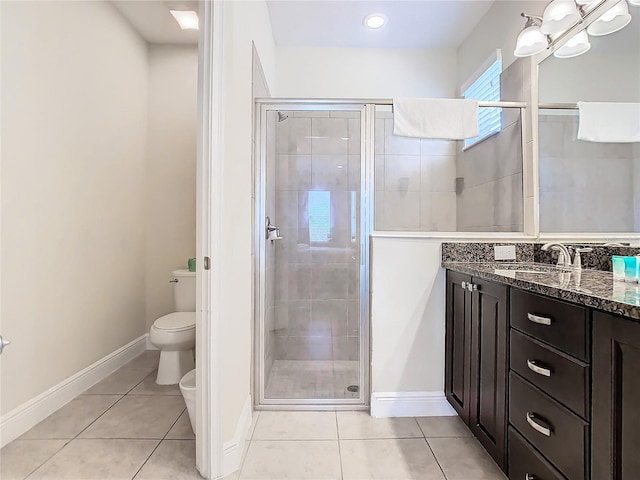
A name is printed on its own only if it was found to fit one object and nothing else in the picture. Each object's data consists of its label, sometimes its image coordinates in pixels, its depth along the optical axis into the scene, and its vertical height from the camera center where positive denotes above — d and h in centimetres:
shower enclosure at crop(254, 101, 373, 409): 207 -10
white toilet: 228 -70
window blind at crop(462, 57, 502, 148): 232 +101
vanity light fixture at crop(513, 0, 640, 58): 150 +105
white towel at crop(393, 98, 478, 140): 206 +73
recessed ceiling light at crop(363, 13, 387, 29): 259 +166
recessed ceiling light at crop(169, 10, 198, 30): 257 +167
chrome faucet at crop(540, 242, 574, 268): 162 -7
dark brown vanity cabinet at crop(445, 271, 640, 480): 82 -44
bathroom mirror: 146 +43
